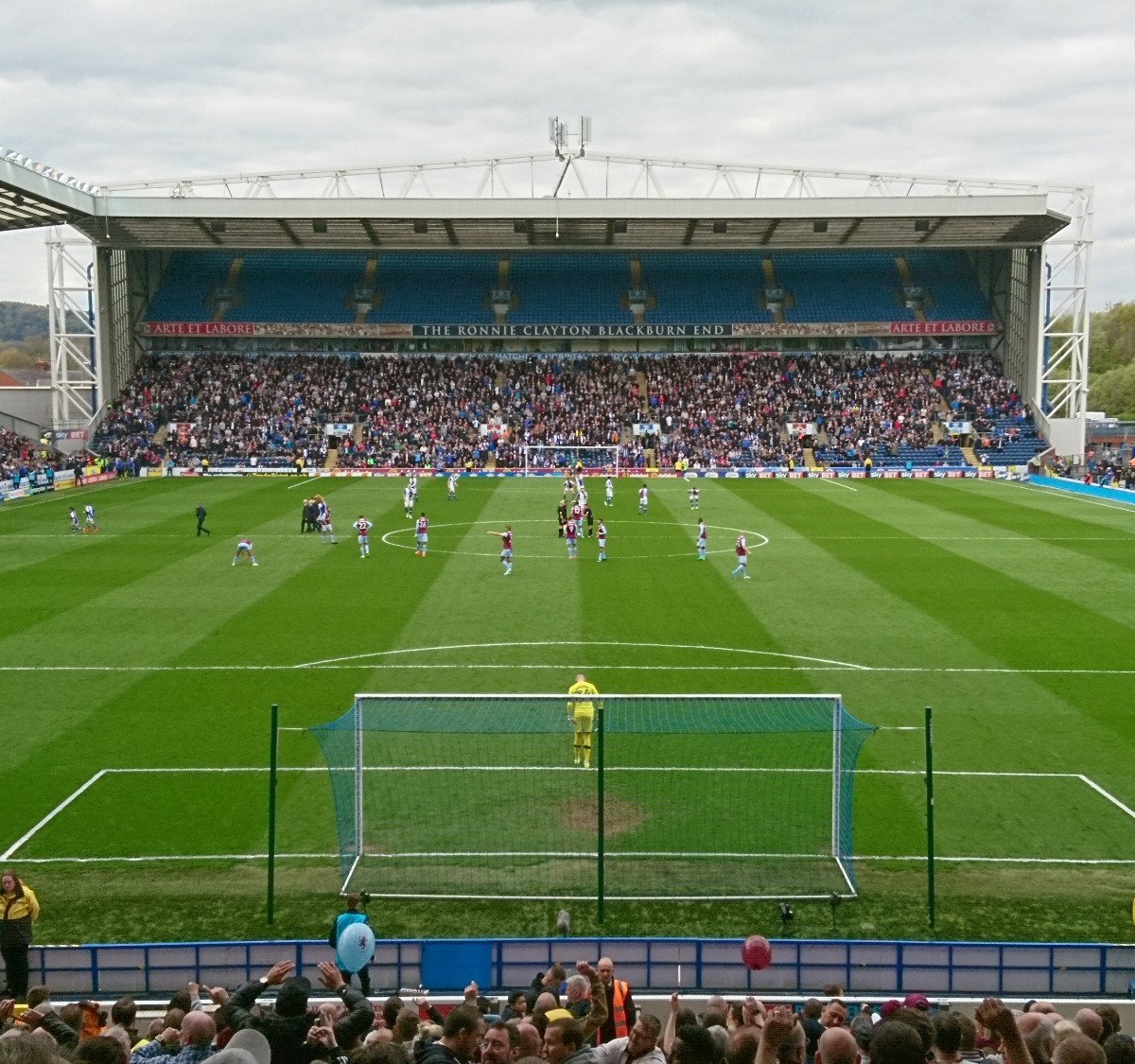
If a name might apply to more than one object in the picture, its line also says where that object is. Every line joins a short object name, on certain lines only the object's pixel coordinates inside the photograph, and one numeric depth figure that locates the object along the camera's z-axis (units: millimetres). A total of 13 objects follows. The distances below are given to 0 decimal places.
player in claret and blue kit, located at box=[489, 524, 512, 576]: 34028
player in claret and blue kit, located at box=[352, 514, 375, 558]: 36719
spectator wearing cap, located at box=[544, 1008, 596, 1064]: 6156
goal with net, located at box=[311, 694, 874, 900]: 14484
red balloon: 10094
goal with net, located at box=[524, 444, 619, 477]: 70750
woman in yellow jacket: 11320
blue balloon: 10578
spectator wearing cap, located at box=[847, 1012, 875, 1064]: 7504
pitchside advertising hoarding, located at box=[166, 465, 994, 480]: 68188
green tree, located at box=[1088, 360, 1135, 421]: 121750
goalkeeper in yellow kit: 17078
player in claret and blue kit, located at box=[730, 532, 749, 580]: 32594
